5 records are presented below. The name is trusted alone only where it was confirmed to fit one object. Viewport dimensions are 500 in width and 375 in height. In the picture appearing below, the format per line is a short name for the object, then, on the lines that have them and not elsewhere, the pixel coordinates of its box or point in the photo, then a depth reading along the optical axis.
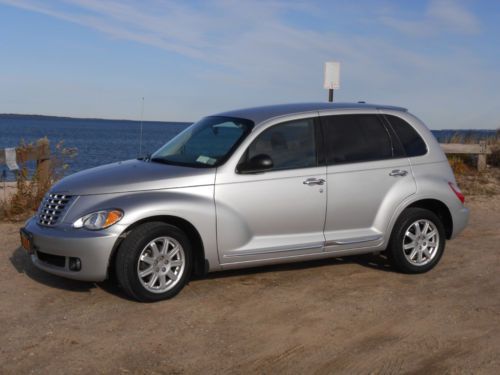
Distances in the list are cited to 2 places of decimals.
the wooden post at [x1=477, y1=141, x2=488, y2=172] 16.44
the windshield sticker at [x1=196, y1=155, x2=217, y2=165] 6.83
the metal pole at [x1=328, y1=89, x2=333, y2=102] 12.44
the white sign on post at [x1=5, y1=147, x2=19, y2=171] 10.97
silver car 6.30
